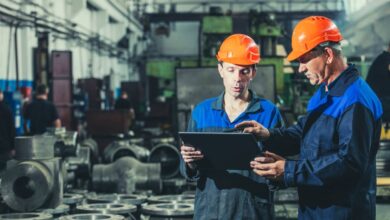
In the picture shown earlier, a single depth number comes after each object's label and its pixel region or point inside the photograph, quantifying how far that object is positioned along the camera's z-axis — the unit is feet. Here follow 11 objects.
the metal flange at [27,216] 13.15
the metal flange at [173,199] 15.64
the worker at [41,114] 25.63
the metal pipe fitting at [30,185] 14.17
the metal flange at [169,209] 13.60
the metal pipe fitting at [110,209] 14.24
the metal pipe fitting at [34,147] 14.61
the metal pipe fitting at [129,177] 18.70
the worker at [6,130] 22.08
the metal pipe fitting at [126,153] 22.72
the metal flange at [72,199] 16.07
